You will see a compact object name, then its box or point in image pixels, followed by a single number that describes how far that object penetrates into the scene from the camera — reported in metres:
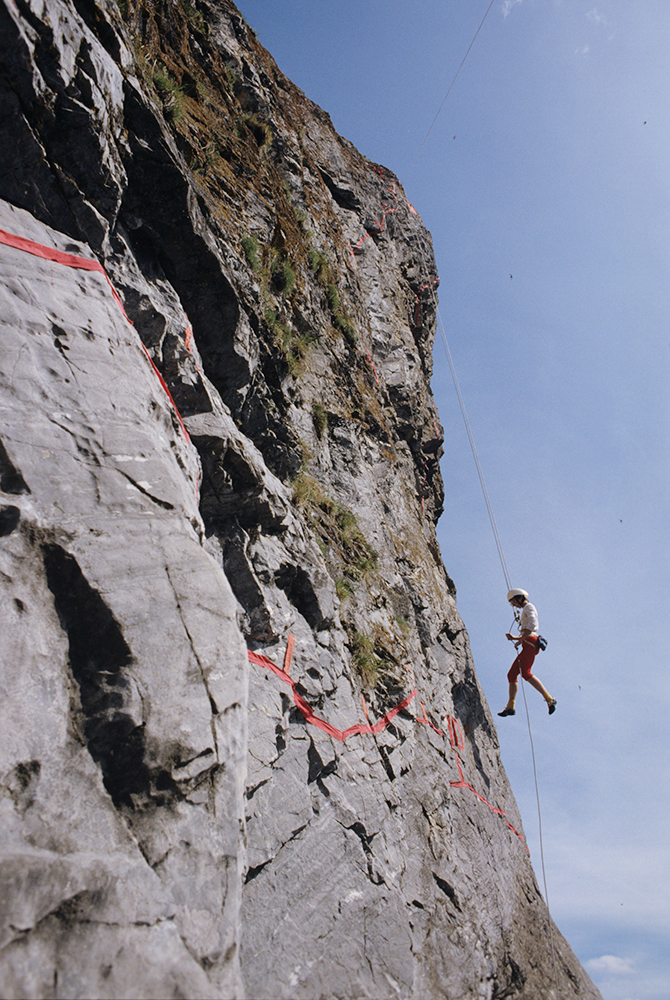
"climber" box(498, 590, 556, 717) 10.38
